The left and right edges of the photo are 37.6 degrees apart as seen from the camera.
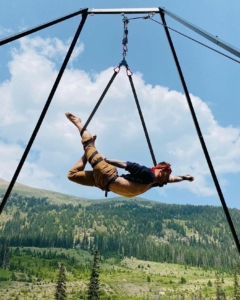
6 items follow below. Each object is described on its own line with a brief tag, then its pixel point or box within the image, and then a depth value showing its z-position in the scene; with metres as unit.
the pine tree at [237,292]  92.17
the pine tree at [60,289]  91.51
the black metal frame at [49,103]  6.79
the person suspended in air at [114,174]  6.84
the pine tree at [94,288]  85.95
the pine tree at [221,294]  129.55
